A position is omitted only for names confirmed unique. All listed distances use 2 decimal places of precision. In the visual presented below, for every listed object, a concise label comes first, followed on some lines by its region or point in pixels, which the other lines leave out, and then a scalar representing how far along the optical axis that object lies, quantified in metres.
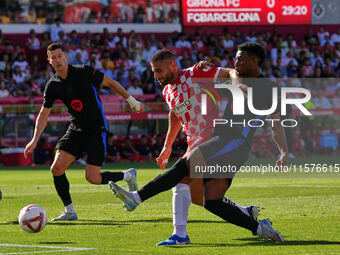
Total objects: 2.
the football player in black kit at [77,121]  22.12
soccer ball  18.47
